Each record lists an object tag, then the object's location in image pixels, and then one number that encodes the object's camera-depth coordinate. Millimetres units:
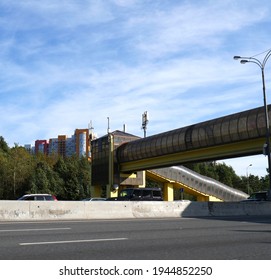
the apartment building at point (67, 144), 178750
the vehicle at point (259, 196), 38031
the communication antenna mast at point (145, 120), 83812
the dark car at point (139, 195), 33591
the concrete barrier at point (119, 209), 20375
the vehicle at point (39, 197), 29516
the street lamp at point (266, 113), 31078
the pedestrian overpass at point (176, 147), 40256
